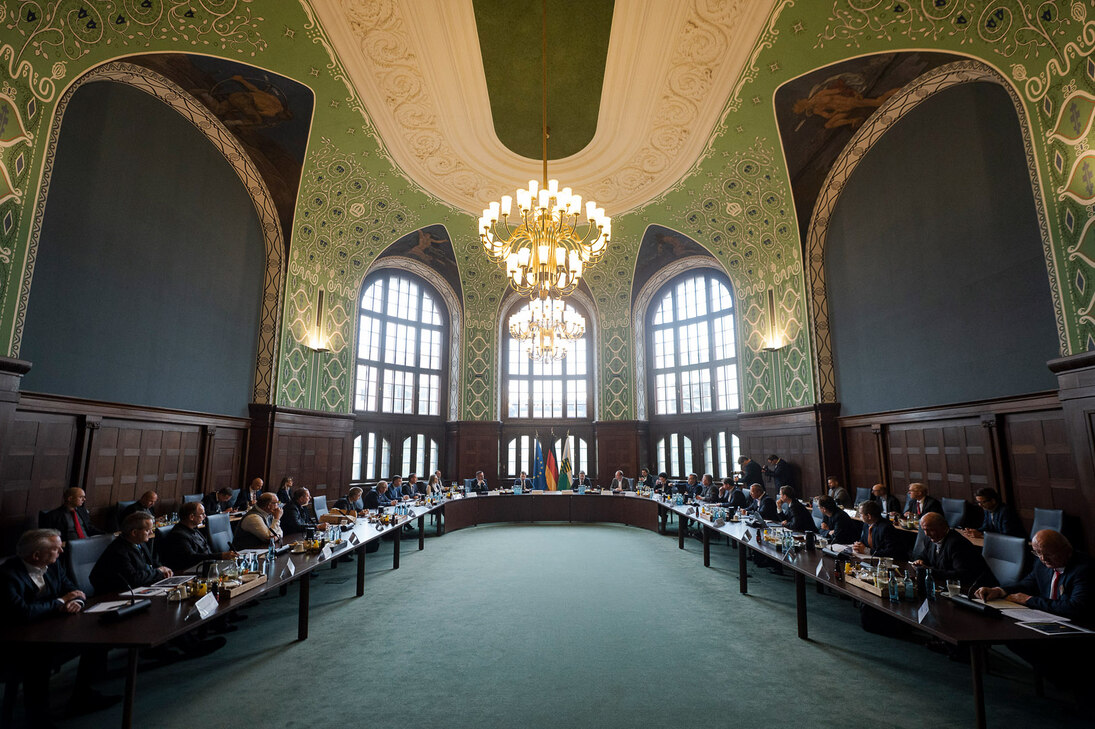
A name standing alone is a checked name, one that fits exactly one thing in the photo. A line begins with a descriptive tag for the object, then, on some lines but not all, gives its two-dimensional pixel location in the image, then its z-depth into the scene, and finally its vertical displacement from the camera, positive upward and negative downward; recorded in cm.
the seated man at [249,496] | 862 -82
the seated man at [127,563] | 381 -88
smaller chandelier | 854 +220
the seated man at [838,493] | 880 -80
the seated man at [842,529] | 561 -90
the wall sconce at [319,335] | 1120 +257
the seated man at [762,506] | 777 -90
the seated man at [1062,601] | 315 -101
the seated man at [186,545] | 482 -92
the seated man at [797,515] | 664 -88
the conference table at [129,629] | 275 -105
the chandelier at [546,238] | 657 +286
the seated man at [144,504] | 627 -69
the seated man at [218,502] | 805 -85
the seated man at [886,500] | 759 -80
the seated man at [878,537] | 490 -89
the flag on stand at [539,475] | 1348 -70
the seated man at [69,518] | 556 -75
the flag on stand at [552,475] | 1346 -70
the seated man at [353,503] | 846 -95
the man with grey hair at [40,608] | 300 -97
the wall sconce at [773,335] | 1109 +252
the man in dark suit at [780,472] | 1048 -49
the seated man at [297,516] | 685 -93
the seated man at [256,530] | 550 -89
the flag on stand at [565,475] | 1353 -70
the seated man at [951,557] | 409 -91
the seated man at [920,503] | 654 -73
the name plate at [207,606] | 326 -104
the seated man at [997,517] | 580 -81
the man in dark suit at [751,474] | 1084 -55
